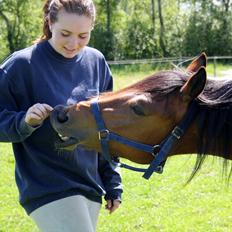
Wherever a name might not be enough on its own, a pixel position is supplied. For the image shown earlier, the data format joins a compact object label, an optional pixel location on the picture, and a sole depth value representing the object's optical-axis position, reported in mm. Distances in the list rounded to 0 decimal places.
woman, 2568
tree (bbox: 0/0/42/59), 36594
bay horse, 2557
